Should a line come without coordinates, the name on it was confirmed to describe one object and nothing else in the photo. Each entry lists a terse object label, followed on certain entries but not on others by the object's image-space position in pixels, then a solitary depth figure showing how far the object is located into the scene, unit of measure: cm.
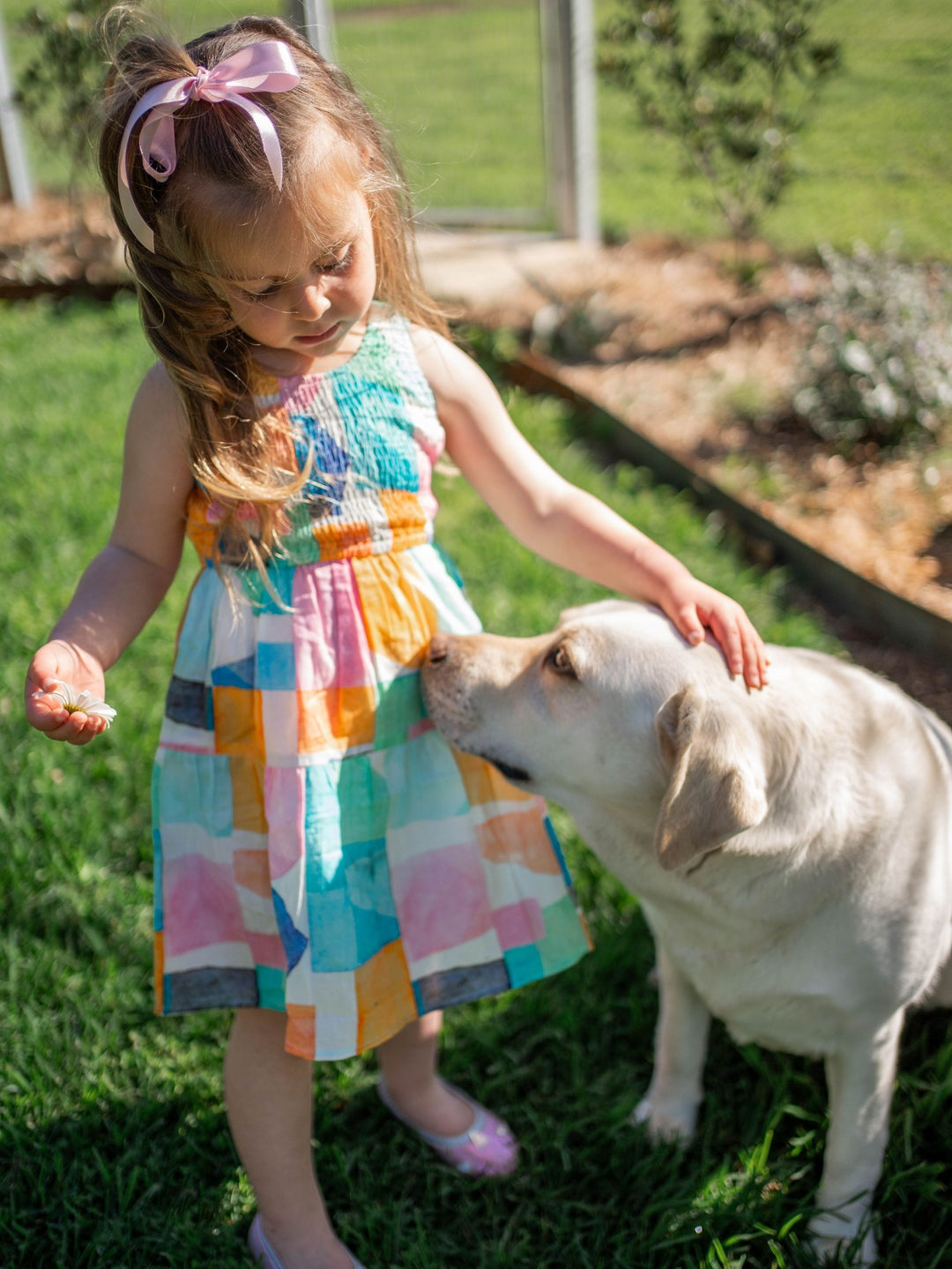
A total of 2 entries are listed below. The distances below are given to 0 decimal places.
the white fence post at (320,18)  506
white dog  193
